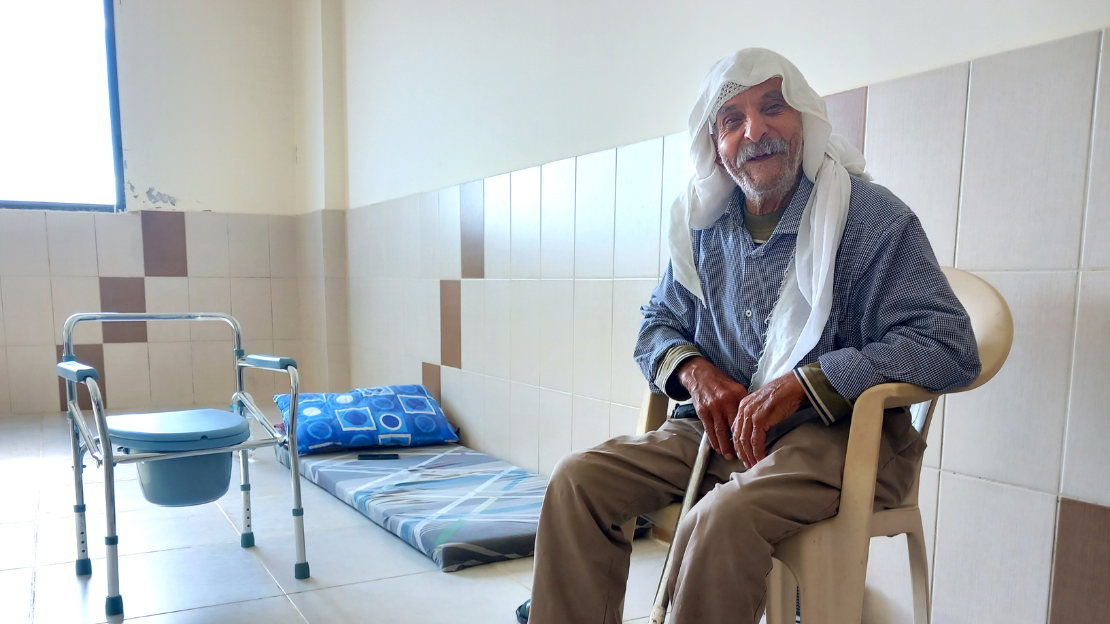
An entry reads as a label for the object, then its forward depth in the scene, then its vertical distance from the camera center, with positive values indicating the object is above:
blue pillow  3.11 -0.72
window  4.15 +0.78
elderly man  1.13 -0.17
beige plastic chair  1.09 -0.43
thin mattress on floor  2.10 -0.82
